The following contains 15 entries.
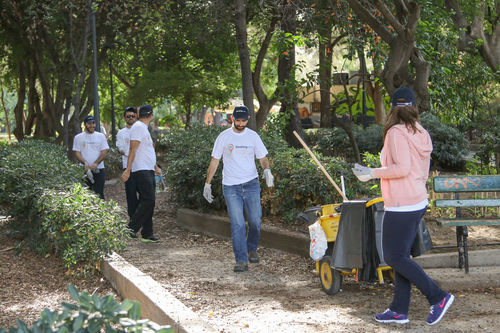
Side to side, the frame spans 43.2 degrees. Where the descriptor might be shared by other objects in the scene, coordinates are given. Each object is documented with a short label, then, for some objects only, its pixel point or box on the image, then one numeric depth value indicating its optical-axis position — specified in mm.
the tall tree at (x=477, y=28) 17703
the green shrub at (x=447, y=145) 17734
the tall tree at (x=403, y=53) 9398
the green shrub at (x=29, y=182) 8047
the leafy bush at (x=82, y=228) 6496
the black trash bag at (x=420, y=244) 5449
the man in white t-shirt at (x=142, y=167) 8859
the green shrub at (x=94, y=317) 2658
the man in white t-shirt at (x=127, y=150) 9383
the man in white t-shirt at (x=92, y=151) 10789
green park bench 6281
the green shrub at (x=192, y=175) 9816
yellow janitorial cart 5605
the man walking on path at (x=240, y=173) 7254
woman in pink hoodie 4848
